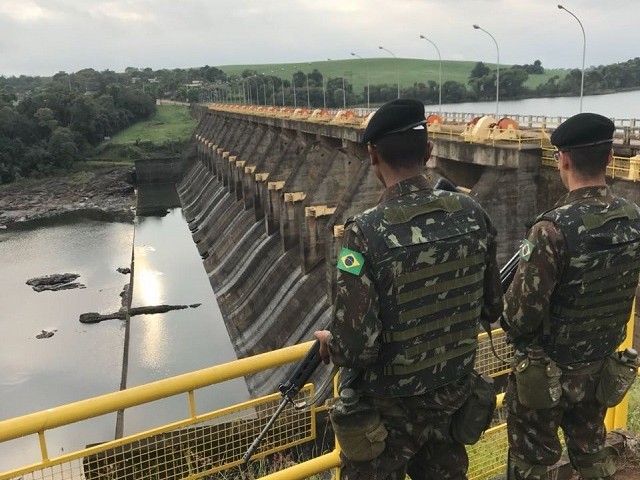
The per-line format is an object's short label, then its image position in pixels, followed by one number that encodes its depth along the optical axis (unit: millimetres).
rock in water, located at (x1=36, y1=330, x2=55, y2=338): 27547
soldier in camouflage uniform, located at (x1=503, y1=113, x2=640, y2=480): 2973
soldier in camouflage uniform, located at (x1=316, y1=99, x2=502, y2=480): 2414
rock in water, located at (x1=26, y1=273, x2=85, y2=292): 34625
